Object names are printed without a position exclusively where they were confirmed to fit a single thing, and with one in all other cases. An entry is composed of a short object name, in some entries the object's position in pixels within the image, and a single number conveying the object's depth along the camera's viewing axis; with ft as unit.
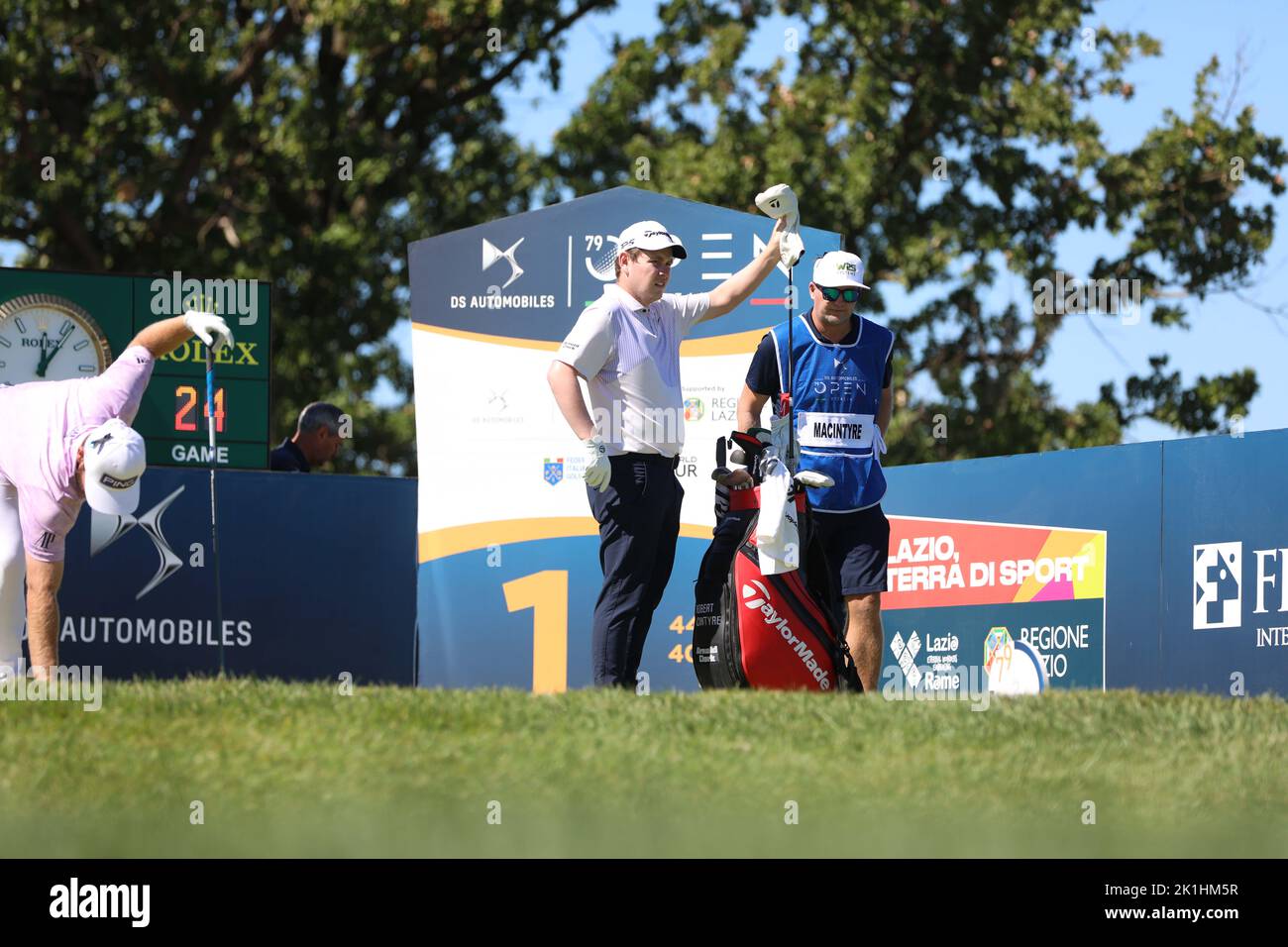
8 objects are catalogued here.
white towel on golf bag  51.06
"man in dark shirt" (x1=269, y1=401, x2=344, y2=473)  90.53
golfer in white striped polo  51.25
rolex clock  86.69
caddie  55.06
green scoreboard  86.84
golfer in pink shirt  53.67
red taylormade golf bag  51.83
